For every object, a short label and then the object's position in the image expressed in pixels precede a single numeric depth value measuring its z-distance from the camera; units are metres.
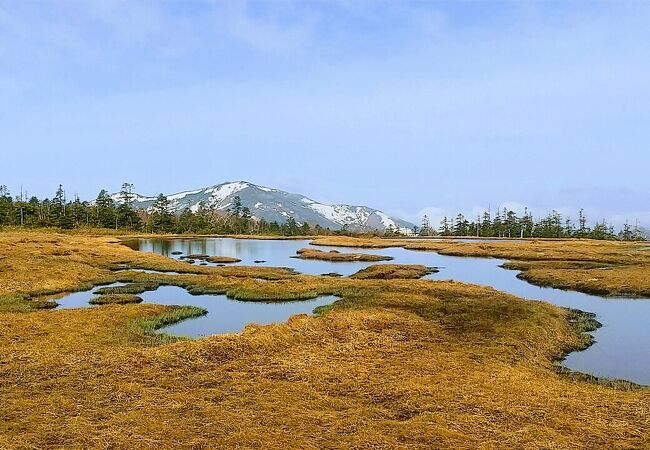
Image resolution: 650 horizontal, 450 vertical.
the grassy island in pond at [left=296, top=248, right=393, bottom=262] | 81.75
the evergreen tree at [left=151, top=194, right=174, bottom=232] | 155.25
